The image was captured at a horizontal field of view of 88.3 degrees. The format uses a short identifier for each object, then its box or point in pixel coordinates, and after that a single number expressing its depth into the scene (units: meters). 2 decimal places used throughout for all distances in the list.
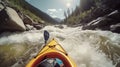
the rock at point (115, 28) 4.72
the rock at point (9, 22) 5.56
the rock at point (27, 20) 7.43
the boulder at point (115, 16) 5.87
